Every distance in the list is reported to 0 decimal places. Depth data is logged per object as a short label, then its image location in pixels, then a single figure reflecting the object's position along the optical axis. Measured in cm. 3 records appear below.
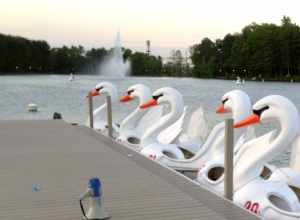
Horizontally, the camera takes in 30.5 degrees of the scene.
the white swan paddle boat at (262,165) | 618
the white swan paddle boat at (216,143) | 906
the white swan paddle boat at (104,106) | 1407
